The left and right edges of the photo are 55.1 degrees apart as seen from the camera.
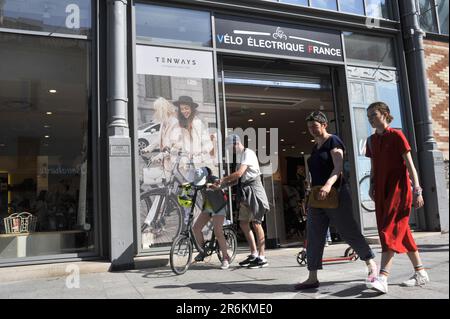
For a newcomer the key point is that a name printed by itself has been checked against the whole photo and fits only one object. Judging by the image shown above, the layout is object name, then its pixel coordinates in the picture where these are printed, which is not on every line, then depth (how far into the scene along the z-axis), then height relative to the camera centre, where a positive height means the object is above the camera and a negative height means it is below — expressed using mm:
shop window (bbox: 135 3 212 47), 7417 +3406
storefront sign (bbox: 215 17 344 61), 8031 +3375
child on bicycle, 5934 +91
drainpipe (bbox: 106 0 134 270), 6352 +1132
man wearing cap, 6020 +173
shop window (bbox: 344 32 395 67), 9219 +3440
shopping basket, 6621 +94
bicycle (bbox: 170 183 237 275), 5566 -360
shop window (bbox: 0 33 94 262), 6660 +1307
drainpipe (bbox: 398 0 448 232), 9086 +1634
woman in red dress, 4078 +128
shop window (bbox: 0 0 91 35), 6637 +3312
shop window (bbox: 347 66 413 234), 8758 +2207
